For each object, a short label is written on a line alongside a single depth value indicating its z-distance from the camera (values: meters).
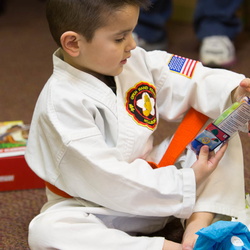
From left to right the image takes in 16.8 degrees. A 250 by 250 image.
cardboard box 1.93
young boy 1.61
